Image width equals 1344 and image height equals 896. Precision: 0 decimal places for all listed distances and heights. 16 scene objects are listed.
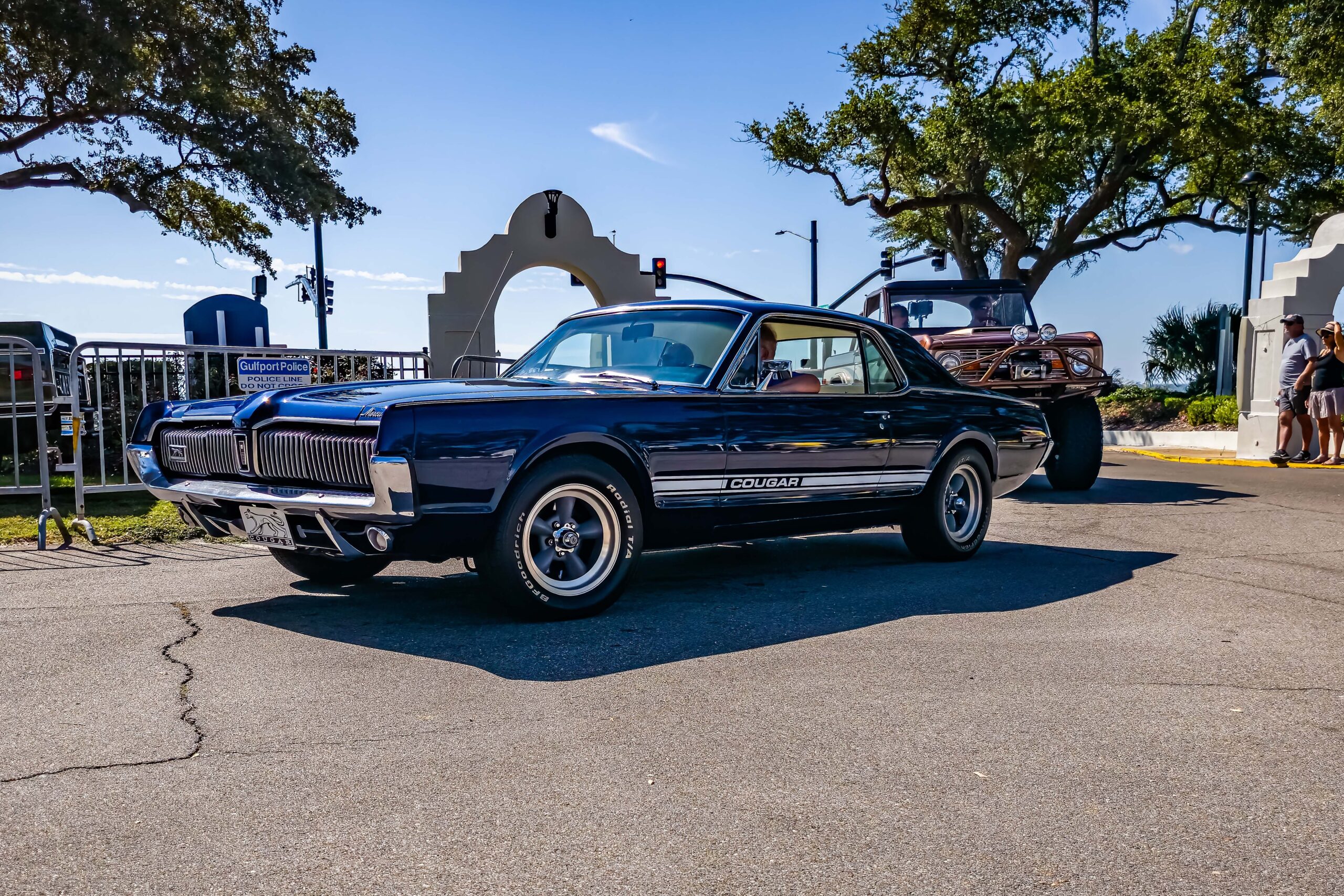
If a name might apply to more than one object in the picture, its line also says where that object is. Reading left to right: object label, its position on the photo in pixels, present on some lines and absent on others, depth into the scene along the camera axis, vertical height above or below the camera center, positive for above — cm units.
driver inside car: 591 -2
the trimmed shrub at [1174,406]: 2416 -67
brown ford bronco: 1067 +3
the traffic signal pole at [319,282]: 2822 +245
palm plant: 2531 +57
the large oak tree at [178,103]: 1889 +518
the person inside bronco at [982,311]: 1336 +76
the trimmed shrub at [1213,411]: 2127 -71
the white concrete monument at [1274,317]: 1620 +82
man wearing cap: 1419 -12
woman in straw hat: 1385 -24
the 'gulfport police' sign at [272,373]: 991 +6
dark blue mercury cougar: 463 -35
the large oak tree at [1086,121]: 2448 +576
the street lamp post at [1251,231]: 2314 +296
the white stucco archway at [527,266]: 2116 +217
